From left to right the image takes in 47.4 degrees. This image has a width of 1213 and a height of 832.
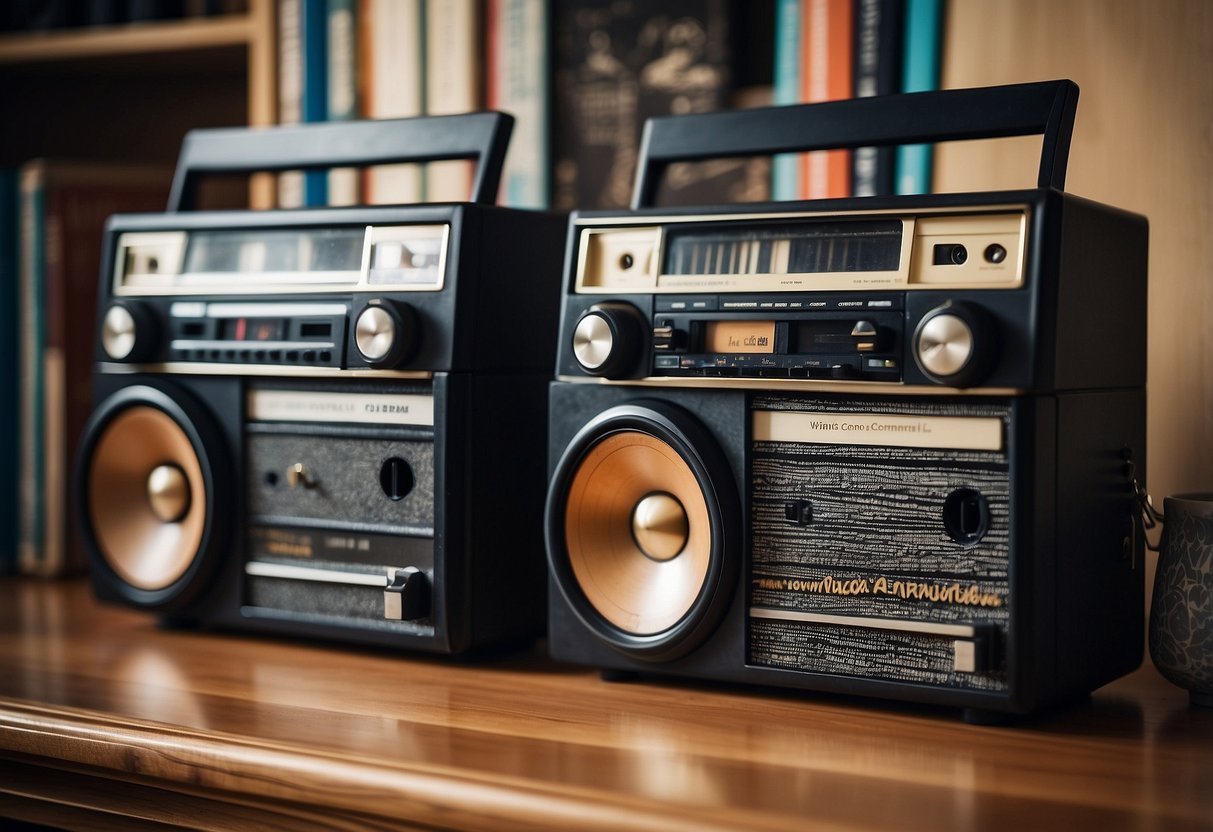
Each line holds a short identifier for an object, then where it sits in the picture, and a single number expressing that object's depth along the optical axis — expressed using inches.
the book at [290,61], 53.4
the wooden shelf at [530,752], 28.5
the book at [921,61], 44.4
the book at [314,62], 53.3
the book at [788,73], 46.5
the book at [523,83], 51.1
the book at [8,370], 57.3
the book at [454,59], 51.3
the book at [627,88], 49.3
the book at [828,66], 45.4
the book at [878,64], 44.7
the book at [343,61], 53.1
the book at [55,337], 56.4
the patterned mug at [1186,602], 35.5
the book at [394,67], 52.1
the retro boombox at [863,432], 32.6
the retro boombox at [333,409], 39.8
